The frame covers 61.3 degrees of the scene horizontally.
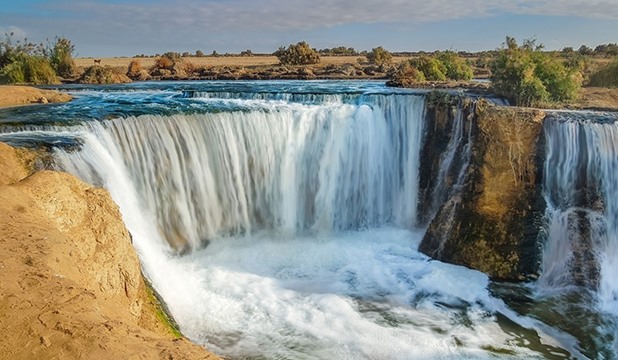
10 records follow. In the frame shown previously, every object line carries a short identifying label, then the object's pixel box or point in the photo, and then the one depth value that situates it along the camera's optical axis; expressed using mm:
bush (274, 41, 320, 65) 40531
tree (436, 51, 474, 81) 27422
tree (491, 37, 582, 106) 15336
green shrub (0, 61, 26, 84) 25078
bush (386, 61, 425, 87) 22703
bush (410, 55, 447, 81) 25906
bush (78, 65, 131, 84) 27500
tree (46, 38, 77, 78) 30047
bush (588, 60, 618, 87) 19000
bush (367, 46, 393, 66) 43200
